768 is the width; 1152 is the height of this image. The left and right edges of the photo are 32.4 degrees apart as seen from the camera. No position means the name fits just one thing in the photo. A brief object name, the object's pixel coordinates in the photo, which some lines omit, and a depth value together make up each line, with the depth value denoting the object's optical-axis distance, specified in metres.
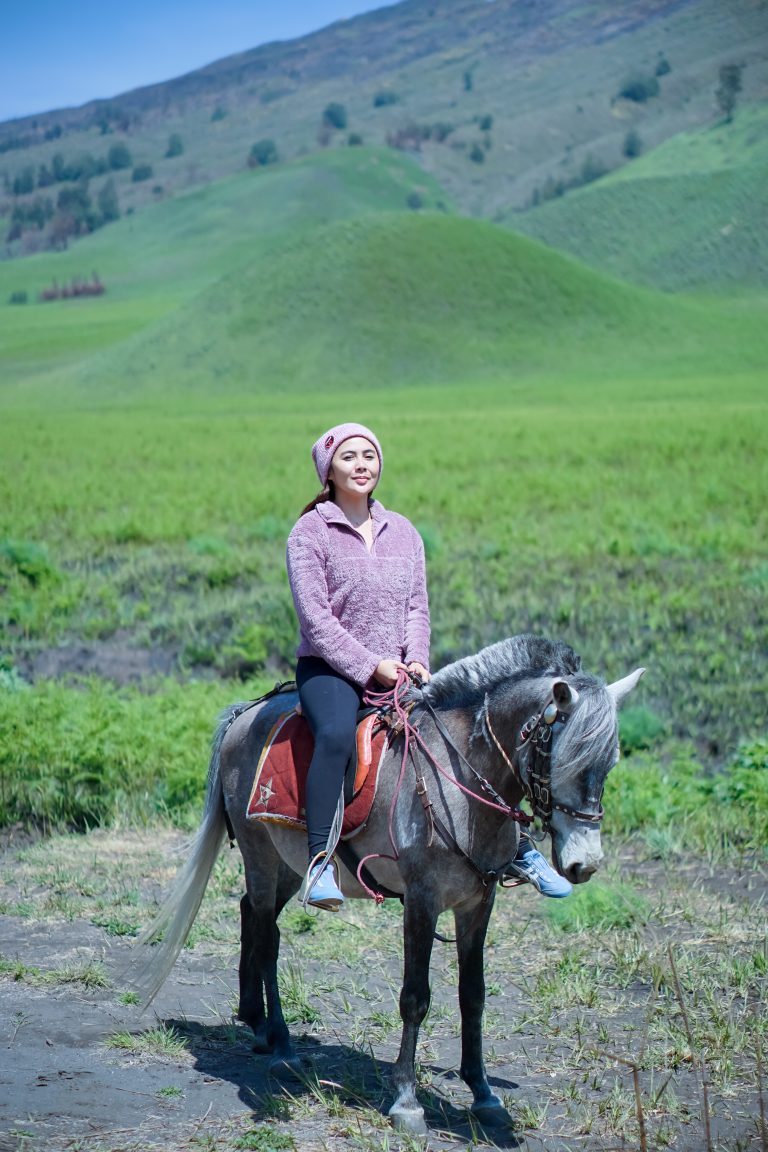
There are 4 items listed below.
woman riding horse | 5.30
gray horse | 4.75
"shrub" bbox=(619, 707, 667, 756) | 12.38
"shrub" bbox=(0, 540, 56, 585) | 19.17
